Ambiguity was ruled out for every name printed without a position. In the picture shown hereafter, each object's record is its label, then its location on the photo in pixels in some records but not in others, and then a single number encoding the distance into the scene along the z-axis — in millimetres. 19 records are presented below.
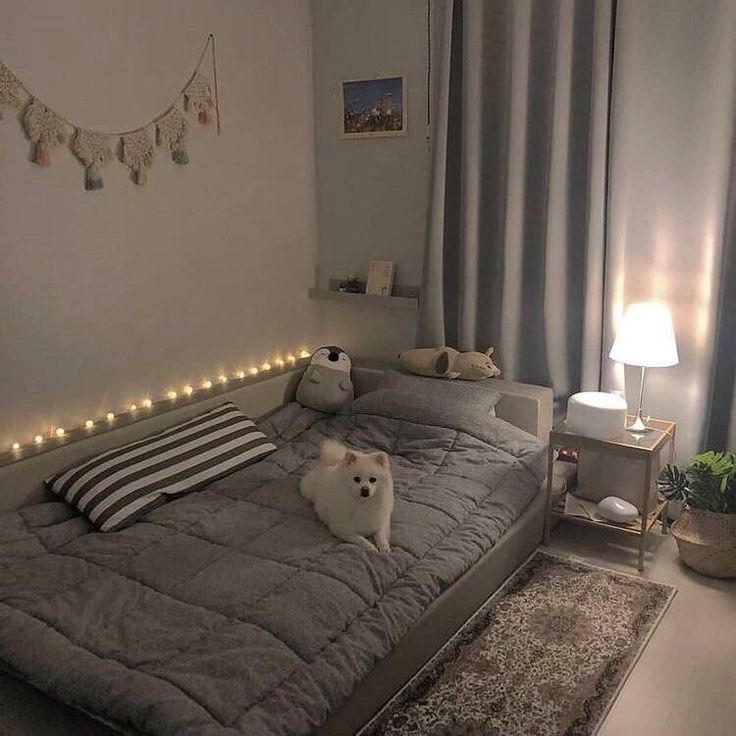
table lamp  2881
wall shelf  3748
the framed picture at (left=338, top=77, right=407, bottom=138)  3629
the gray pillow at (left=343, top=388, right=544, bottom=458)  3107
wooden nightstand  2855
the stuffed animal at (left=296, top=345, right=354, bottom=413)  3625
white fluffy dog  2396
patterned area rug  2096
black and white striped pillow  2607
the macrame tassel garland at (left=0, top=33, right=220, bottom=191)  2639
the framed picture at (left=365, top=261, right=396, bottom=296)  3791
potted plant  2766
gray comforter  1760
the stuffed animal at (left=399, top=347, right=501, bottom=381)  3424
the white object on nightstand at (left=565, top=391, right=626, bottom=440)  2938
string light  2802
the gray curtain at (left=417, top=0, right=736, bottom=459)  2930
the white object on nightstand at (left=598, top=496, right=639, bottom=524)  2955
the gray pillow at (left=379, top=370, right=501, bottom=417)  3238
